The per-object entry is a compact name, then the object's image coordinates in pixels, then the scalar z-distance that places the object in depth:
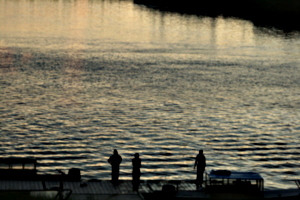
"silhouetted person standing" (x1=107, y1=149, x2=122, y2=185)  37.12
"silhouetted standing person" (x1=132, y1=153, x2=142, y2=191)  36.50
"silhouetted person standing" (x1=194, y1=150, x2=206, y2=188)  37.81
